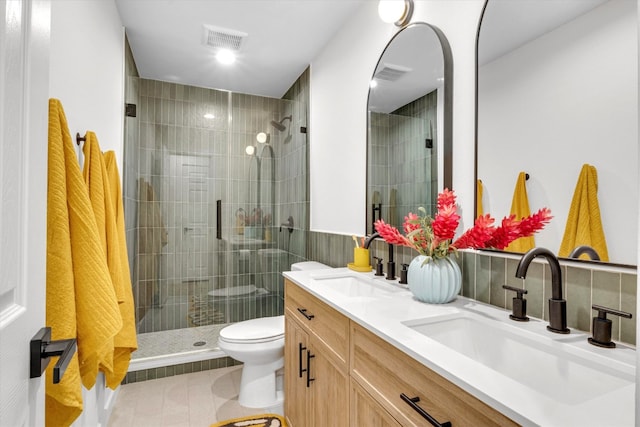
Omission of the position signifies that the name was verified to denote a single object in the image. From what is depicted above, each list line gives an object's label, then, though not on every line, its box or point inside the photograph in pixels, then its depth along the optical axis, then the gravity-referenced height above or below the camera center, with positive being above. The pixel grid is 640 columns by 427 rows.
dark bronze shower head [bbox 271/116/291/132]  3.07 +0.89
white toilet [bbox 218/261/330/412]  2.03 -0.90
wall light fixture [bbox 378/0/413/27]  1.69 +1.08
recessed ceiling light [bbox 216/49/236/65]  2.76 +1.40
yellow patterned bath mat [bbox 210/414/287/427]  1.92 -1.21
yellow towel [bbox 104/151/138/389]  1.52 -0.43
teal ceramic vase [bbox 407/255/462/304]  1.21 -0.23
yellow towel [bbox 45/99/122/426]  0.90 -0.17
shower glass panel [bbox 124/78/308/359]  2.79 +0.12
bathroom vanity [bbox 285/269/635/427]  0.61 -0.36
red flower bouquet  1.02 -0.04
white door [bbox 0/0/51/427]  0.52 +0.04
